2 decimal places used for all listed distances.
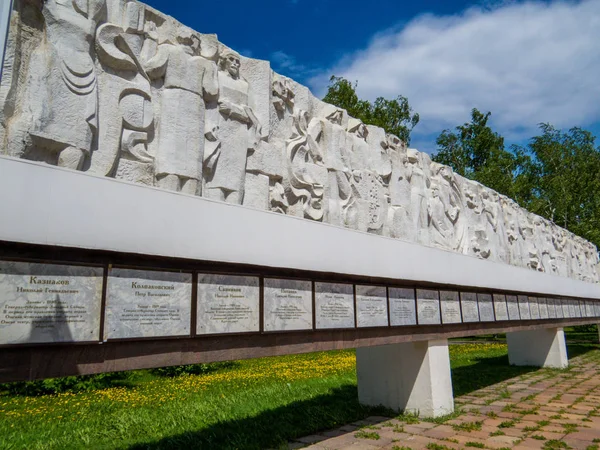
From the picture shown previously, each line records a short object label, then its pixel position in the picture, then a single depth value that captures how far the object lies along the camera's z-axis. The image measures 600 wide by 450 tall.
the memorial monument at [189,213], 2.50
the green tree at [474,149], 20.61
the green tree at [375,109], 18.09
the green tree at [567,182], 17.70
